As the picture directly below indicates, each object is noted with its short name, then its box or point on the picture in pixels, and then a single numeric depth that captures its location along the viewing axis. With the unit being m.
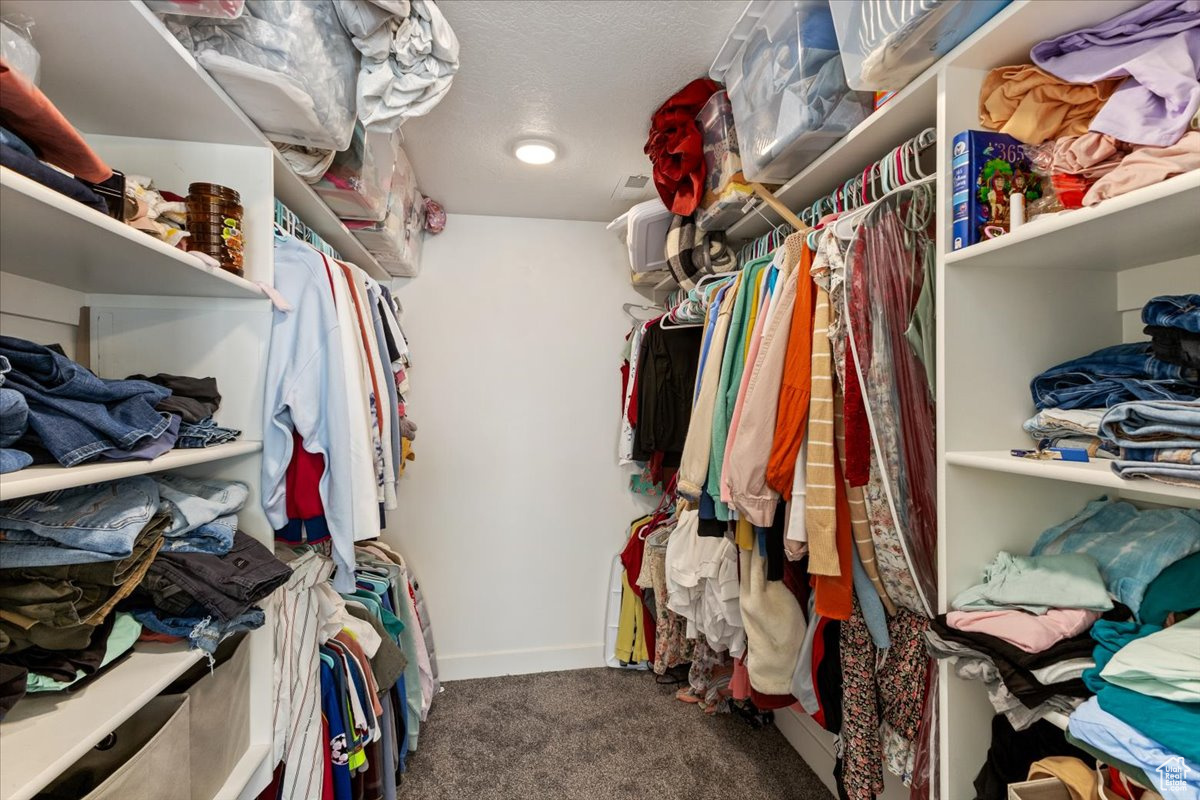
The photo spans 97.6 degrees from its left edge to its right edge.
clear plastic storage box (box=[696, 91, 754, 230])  1.60
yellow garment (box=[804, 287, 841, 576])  1.14
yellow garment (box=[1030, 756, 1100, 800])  0.78
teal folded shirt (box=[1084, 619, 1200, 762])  0.62
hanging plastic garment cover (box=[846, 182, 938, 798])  1.09
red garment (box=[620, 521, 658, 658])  2.57
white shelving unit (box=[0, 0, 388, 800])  0.68
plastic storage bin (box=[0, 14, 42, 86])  0.70
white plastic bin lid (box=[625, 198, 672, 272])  2.19
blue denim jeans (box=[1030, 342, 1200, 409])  0.82
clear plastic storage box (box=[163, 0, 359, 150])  0.94
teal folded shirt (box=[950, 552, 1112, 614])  0.85
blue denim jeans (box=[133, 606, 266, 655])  0.86
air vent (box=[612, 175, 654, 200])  2.27
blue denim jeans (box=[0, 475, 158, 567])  0.70
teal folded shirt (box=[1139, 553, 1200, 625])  0.80
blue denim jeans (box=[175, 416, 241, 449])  0.94
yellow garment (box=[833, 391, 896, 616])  1.14
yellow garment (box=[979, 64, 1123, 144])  0.87
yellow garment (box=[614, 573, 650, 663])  2.63
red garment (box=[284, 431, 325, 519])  1.18
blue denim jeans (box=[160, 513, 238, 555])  0.93
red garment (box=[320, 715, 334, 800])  1.39
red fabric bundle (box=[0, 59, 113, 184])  0.57
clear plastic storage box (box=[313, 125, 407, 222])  1.44
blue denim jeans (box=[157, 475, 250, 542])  0.92
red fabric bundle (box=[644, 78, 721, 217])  1.64
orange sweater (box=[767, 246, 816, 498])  1.22
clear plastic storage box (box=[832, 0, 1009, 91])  0.86
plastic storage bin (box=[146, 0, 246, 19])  0.81
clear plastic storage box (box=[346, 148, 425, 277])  1.85
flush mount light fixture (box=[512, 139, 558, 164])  1.93
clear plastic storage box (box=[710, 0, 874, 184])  1.20
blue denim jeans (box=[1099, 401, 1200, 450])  0.67
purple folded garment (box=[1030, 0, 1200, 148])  0.72
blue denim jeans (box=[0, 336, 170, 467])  0.69
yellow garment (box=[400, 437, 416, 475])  2.08
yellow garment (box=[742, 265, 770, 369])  1.45
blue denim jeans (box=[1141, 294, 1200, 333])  0.75
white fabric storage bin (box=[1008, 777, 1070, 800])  0.80
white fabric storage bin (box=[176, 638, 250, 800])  0.95
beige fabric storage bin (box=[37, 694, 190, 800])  0.73
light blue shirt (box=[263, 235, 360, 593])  1.15
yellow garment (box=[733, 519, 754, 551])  1.49
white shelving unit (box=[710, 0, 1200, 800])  0.94
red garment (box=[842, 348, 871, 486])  1.08
